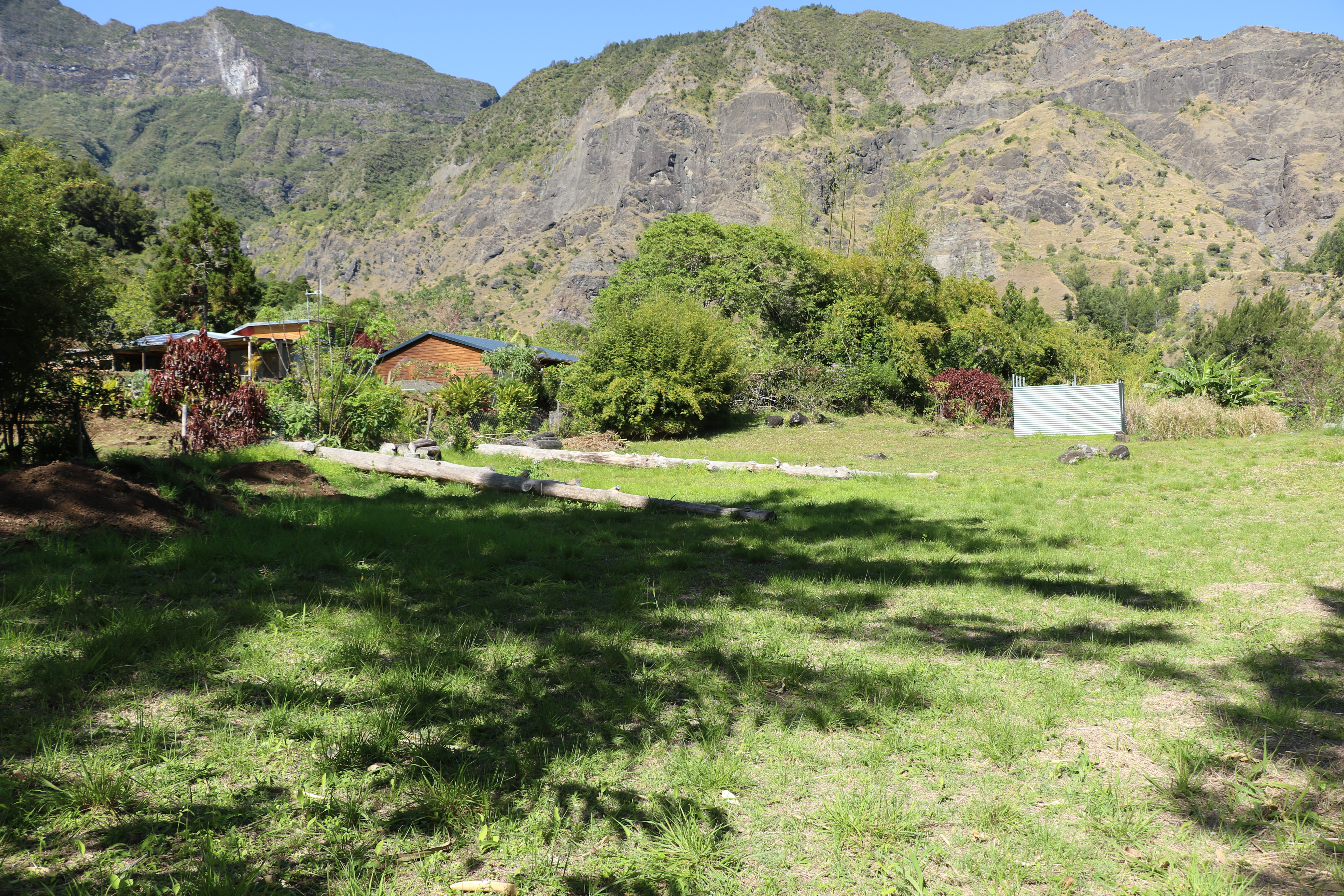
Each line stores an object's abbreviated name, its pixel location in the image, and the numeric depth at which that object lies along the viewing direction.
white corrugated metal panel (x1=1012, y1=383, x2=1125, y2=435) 18.53
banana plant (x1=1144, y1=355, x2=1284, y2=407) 18.42
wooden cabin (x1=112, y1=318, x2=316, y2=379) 24.42
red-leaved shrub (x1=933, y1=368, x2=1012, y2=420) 25.19
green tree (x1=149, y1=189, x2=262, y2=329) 40.91
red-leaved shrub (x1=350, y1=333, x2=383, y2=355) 14.08
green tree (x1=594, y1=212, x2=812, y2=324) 28.59
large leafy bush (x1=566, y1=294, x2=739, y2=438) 20.00
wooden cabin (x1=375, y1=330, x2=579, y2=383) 32.62
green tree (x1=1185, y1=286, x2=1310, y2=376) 39.41
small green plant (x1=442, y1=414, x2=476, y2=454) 14.08
